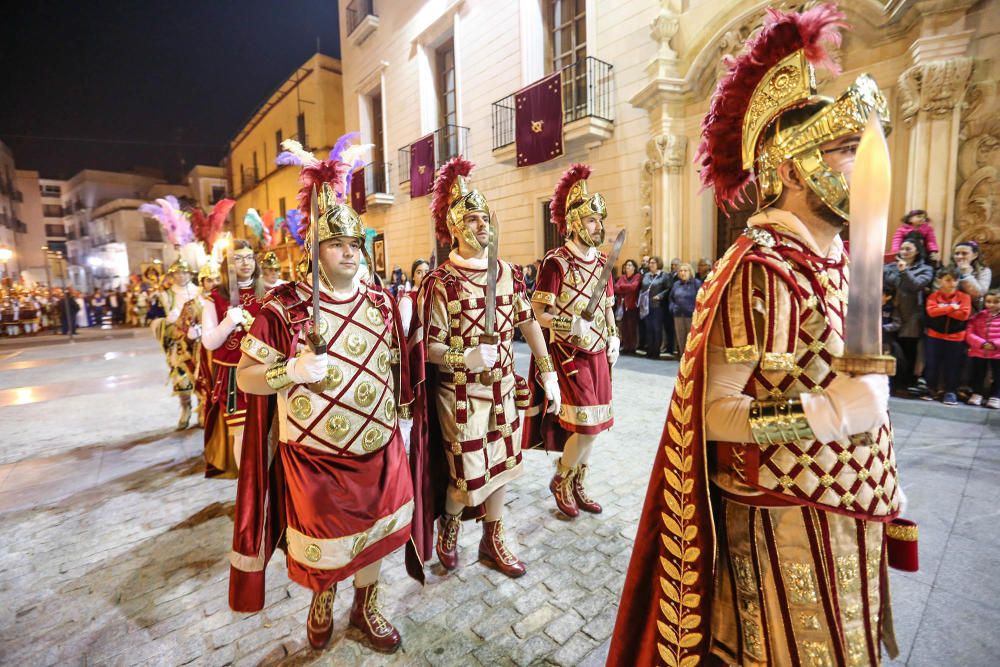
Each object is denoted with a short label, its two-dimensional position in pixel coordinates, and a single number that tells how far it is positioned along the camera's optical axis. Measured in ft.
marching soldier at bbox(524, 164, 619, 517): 10.93
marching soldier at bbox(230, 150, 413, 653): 6.66
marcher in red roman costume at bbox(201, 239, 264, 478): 11.85
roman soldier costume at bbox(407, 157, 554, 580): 8.58
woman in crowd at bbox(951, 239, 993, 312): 18.26
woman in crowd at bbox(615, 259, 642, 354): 31.65
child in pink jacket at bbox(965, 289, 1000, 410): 17.54
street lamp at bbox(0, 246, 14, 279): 85.56
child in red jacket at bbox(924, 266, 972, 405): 18.35
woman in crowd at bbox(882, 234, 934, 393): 19.35
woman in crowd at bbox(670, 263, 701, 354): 27.81
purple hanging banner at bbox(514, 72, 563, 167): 36.68
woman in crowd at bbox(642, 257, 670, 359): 29.81
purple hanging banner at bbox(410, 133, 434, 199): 51.96
